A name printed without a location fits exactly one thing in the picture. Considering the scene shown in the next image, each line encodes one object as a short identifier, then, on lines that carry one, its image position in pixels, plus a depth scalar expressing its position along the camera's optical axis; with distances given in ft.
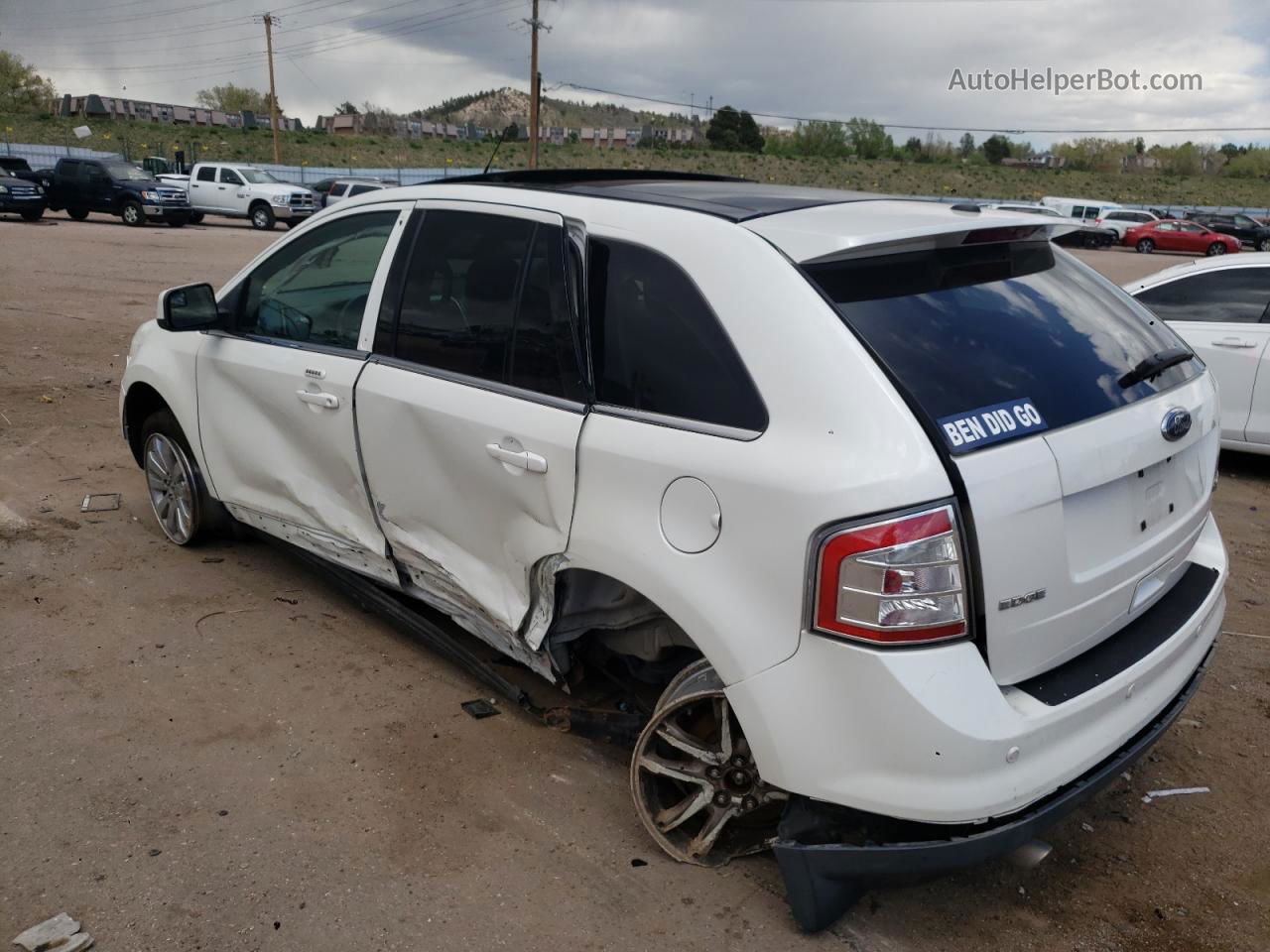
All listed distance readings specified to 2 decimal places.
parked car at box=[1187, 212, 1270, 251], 131.95
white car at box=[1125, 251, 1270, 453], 22.47
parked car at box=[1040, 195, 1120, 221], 137.41
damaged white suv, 7.52
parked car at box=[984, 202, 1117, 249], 121.90
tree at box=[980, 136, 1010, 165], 327.06
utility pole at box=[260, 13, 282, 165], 191.12
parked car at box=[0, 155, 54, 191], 93.04
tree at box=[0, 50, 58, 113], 265.75
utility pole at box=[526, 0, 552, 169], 135.44
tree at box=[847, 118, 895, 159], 309.22
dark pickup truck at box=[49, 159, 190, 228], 89.15
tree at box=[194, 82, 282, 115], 375.04
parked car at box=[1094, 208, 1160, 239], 131.85
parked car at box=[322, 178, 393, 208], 96.89
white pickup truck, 99.45
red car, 119.55
